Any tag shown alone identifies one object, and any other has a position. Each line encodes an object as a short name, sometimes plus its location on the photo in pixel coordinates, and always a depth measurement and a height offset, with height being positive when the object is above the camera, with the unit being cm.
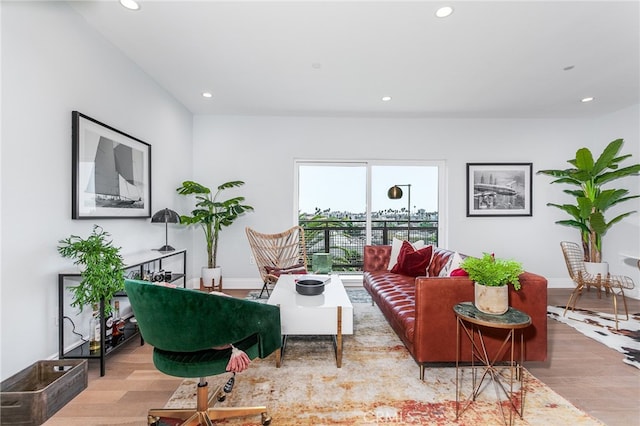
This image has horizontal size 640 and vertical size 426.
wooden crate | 164 -109
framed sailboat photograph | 237 +39
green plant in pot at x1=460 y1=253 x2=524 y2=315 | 174 -41
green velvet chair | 137 -59
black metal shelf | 213 -100
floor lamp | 478 +31
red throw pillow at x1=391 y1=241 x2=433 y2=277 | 343 -55
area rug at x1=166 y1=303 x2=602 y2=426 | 172 -120
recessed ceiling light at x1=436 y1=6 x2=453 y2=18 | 222 +158
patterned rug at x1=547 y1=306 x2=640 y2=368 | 261 -120
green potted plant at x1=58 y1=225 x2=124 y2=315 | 203 -40
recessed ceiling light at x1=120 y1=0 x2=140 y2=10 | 219 +159
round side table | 164 -86
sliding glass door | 496 +18
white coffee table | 221 -80
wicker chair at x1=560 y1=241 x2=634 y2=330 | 326 -73
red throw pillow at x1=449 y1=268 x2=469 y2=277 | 220 -45
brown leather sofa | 201 -73
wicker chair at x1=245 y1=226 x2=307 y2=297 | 418 -53
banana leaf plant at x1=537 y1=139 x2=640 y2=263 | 390 +28
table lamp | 332 -6
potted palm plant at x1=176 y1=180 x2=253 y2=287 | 400 -5
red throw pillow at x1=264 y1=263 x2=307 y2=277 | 377 -75
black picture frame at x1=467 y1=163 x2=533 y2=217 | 488 +42
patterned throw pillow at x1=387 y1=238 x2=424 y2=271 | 375 -48
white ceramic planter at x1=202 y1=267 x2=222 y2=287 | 418 -90
